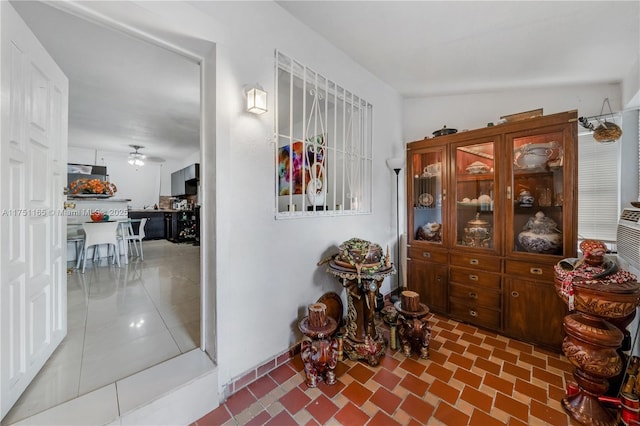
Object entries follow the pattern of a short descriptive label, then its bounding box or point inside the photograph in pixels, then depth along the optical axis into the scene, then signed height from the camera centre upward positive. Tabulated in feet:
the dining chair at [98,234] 11.44 -1.17
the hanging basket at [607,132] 6.04 +2.12
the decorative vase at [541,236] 6.20 -0.69
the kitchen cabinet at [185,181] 19.89 +2.86
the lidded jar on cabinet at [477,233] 7.30 -0.72
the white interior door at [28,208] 3.53 +0.07
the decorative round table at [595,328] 3.95 -2.11
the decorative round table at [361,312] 5.57 -2.61
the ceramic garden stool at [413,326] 5.77 -2.93
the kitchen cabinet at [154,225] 21.25 -1.33
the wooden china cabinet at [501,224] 6.06 -0.40
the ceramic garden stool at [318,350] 4.88 -2.99
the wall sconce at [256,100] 4.70 +2.31
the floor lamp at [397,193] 8.67 +0.76
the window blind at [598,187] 6.47 +0.71
